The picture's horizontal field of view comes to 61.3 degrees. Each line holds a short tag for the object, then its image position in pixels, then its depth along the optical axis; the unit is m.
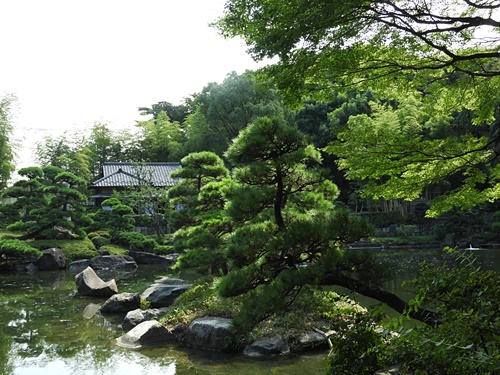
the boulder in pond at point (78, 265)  16.88
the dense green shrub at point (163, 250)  18.20
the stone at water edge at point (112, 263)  17.06
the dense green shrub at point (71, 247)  17.78
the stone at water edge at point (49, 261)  16.70
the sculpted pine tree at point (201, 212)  8.21
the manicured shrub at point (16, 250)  15.53
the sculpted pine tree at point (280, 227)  4.25
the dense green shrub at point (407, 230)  24.14
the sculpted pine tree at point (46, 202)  18.03
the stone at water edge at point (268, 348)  5.91
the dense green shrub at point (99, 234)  20.28
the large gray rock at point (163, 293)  9.35
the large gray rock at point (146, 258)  19.20
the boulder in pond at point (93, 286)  11.10
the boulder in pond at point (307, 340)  6.05
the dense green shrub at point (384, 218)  25.23
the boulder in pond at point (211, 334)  6.26
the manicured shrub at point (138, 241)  19.56
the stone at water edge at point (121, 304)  9.25
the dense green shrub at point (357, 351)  2.85
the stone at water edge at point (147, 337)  6.77
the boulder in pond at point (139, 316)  7.80
